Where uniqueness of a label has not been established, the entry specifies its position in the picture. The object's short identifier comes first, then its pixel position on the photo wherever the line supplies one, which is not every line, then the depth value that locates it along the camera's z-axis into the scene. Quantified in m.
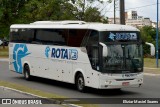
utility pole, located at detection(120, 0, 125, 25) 32.09
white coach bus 16.62
